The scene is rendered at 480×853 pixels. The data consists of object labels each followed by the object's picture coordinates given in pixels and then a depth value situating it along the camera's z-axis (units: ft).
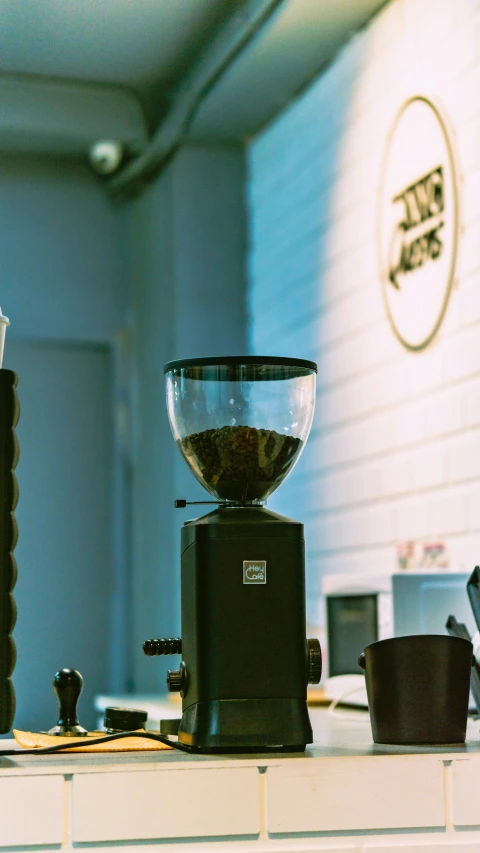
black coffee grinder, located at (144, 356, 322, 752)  6.84
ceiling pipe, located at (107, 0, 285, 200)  15.14
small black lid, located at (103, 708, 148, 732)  7.58
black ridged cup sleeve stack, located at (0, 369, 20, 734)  6.74
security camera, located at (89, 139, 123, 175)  20.54
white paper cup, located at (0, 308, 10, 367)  7.12
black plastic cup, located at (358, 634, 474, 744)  7.06
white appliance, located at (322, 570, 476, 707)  10.56
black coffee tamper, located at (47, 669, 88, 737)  7.39
